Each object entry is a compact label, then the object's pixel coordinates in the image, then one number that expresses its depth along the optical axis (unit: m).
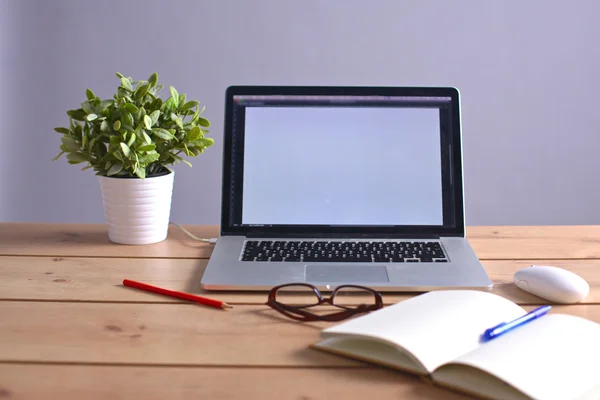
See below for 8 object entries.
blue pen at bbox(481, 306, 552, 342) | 0.75
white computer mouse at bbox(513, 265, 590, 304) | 0.91
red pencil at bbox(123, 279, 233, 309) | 0.90
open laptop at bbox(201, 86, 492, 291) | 1.17
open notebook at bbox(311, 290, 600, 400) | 0.64
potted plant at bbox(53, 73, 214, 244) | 1.12
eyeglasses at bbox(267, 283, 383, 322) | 0.85
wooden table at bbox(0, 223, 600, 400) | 0.69
